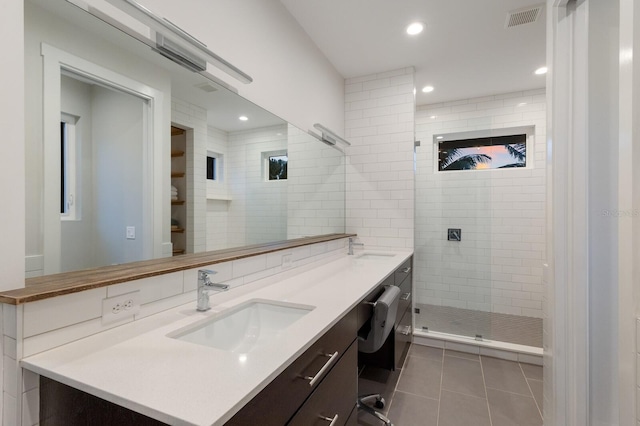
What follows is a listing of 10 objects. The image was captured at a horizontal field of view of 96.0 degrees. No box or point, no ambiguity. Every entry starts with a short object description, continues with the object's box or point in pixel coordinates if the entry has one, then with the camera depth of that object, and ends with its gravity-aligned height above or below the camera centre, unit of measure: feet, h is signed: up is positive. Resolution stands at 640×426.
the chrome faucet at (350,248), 8.72 -1.12
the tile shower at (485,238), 10.05 -0.98
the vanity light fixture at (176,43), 3.09 +2.19
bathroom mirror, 2.77 +0.78
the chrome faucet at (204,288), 3.65 -0.97
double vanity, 1.95 -1.25
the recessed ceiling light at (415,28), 7.23 +4.69
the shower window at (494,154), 10.75 +2.15
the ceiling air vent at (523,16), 6.71 +4.68
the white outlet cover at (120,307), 2.90 -1.00
